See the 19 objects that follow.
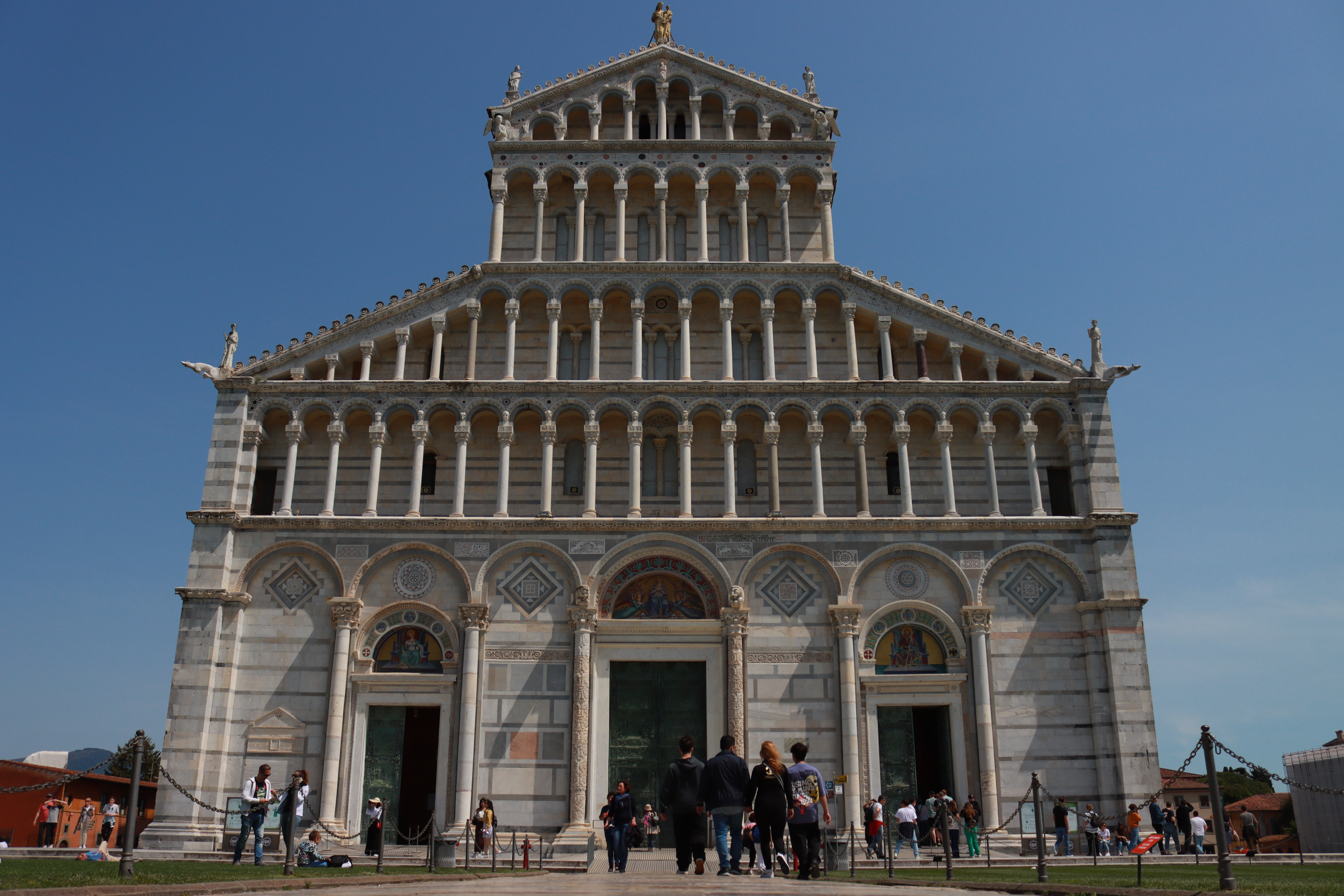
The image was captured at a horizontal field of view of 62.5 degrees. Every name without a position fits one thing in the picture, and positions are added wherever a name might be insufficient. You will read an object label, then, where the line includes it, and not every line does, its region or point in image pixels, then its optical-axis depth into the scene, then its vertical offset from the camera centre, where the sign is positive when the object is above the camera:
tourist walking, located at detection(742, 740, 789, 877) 12.26 -0.06
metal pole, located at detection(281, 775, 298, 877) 15.63 -0.60
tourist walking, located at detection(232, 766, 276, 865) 18.19 -0.22
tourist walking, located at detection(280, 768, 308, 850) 16.66 -0.27
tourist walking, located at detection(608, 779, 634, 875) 17.42 -0.51
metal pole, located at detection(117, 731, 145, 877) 13.81 -0.36
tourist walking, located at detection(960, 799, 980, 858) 22.38 -0.70
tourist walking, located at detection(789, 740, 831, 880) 12.34 -0.21
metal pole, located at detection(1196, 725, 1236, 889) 11.32 -0.31
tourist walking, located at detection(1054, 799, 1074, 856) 23.34 -0.85
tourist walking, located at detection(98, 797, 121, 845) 28.45 -0.80
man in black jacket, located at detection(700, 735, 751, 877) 12.60 +0.05
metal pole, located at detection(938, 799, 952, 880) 15.50 -0.67
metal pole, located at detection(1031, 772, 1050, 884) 14.32 -0.77
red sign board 12.89 -0.58
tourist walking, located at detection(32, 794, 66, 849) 27.12 -0.79
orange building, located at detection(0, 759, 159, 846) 30.52 -0.54
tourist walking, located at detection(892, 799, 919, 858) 22.86 -0.62
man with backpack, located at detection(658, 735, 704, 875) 12.89 -0.16
